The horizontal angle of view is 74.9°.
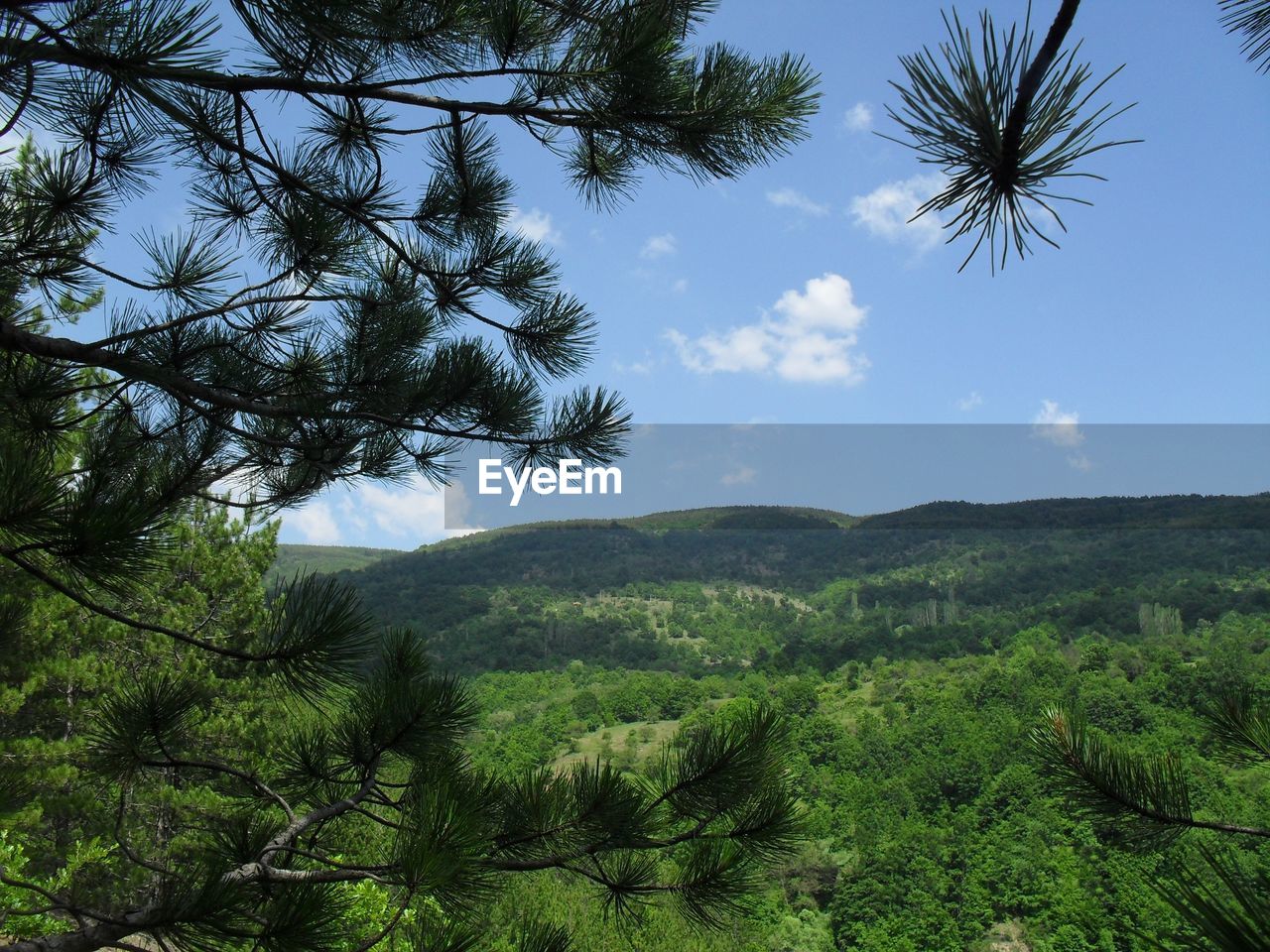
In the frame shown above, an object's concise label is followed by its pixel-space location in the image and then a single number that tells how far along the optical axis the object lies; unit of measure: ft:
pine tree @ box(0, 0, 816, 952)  3.41
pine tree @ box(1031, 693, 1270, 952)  5.46
